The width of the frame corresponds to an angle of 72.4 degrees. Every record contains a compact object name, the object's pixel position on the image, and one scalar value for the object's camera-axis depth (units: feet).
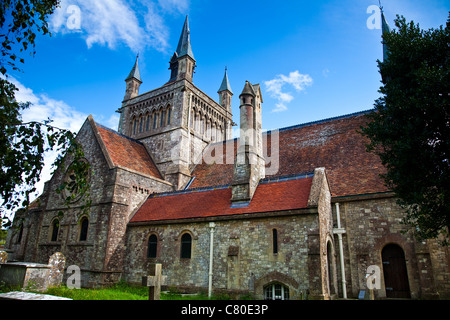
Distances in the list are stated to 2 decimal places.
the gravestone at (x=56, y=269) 52.06
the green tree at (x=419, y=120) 33.65
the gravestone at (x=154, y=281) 29.84
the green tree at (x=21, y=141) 18.63
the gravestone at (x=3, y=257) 56.54
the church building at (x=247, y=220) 48.37
